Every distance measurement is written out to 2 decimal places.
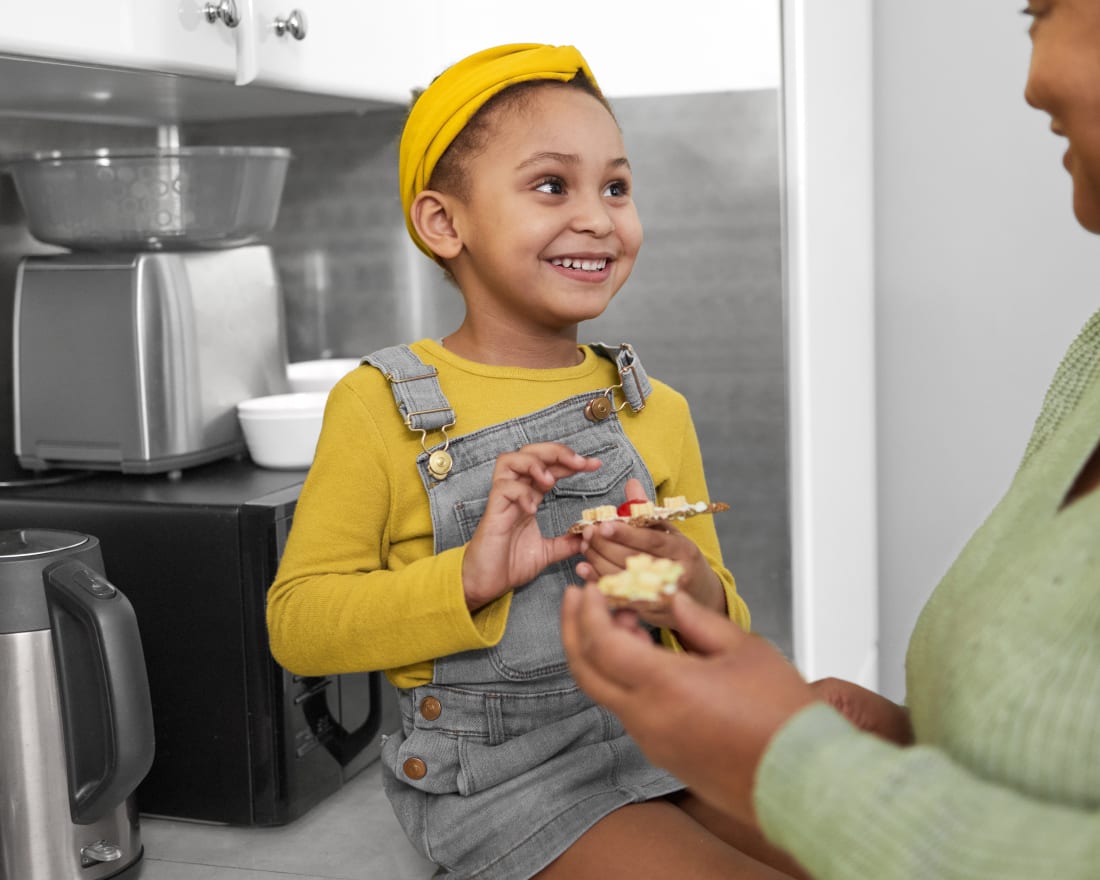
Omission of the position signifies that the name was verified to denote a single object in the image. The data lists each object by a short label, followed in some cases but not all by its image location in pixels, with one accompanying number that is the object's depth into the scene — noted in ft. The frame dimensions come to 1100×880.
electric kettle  3.28
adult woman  1.76
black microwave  3.96
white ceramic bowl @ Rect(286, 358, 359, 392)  5.25
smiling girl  3.10
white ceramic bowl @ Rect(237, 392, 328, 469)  4.54
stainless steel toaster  4.44
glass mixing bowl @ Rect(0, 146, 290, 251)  4.47
